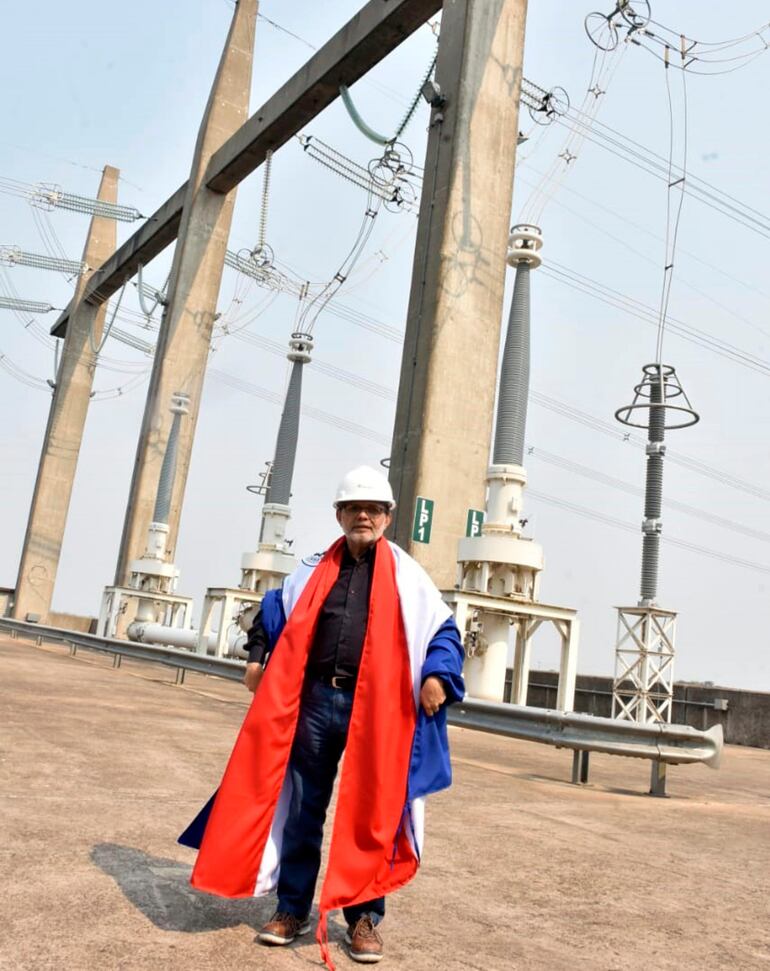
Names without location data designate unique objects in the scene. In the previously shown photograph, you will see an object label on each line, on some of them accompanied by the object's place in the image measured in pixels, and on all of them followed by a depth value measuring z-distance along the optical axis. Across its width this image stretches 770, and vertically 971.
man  3.15
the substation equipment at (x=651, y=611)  20.19
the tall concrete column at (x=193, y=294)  31.02
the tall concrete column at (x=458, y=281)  15.42
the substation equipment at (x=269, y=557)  21.70
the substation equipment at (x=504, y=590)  12.74
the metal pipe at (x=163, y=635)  27.31
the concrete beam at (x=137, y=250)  34.81
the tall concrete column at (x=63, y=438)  39.28
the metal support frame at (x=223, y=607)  21.48
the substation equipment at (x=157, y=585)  28.75
